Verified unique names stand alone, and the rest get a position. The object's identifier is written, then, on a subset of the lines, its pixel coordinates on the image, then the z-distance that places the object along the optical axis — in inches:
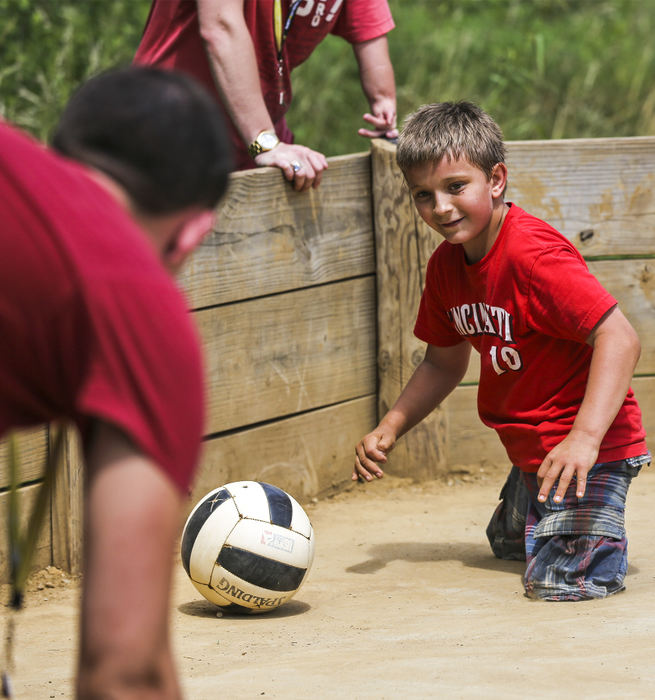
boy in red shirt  285.3
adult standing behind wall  327.9
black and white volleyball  271.6
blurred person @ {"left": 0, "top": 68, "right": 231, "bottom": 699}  109.3
